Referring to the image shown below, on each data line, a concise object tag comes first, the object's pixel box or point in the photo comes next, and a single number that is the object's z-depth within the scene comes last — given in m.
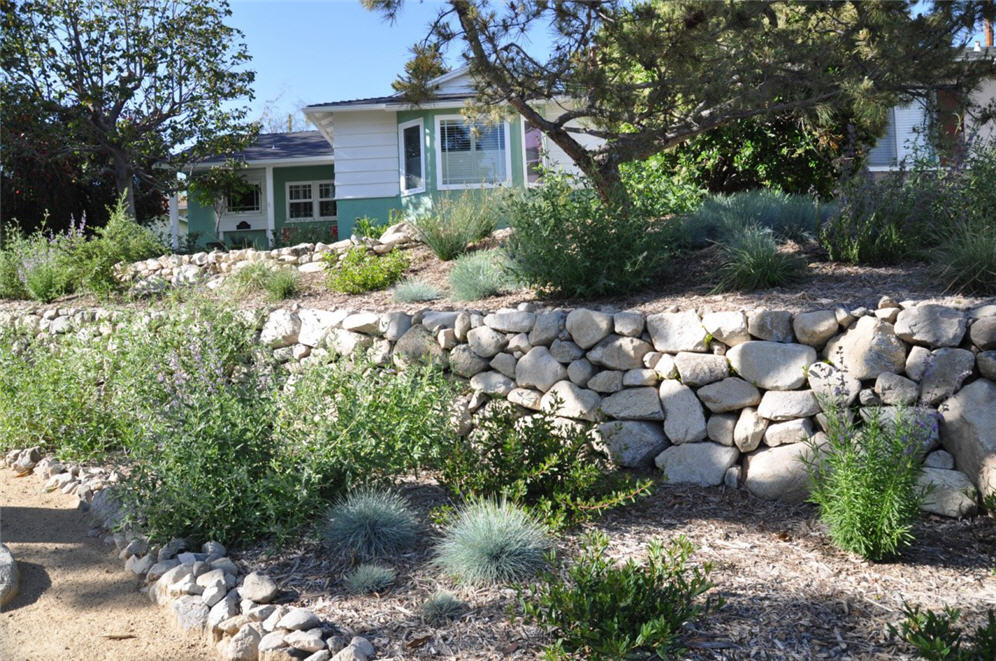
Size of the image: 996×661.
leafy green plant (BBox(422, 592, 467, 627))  3.06
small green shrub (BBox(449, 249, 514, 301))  6.18
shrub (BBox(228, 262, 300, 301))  7.31
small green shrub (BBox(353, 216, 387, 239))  10.02
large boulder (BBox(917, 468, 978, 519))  3.93
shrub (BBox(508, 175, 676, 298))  5.45
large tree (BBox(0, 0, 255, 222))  13.37
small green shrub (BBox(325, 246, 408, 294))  7.21
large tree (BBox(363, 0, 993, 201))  5.85
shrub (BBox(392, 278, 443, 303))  6.41
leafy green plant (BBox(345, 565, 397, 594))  3.33
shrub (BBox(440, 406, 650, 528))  3.84
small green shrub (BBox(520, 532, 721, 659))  2.58
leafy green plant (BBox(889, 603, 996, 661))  2.45
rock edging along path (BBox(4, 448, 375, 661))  2.89
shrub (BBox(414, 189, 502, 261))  7.90
